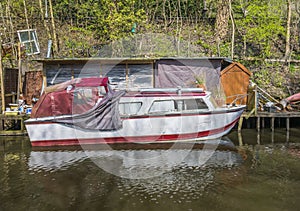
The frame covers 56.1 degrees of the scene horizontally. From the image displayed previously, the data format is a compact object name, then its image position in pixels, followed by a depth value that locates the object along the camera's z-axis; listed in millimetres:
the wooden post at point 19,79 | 14320
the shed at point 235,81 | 14609
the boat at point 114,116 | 10305
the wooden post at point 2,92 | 12961
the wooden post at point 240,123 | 13111
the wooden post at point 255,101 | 13016
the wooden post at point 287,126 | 12906
